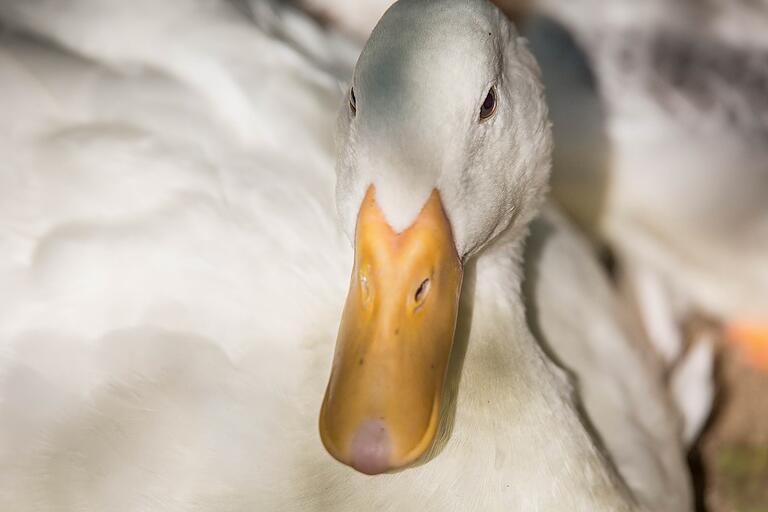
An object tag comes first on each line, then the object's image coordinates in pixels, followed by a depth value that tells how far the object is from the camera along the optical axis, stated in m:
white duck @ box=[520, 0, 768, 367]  1.58
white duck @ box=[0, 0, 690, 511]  1.32
